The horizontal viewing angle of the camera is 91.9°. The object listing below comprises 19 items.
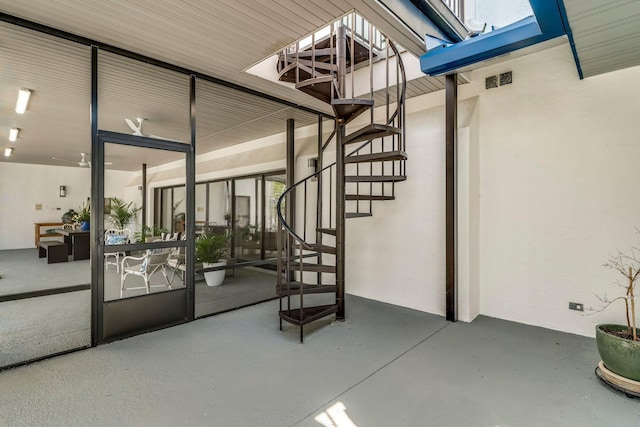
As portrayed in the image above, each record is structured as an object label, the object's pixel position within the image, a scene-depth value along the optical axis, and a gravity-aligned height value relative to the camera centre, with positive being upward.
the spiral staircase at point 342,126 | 3.36 +1.11
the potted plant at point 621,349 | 2.24 -1.01
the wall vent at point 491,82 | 3.76 +1.62
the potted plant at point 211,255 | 5.40 -0.69
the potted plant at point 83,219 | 8.48 -0.06
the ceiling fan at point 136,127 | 5.33 +1.58
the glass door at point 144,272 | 3.08 -0.75
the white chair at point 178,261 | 3.81 -0.57
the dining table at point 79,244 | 8.01 -0.70
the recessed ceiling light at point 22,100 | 4.18 +1.66
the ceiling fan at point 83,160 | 8.49 +1.68
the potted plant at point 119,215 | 6.97 +0.04
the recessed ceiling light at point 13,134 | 6.06 +1.70
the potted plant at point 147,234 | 3.82 -0.23
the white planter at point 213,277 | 5.43 -1.07
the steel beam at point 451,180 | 3.71 +0.42
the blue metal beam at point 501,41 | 2.37 +1.66
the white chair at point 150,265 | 4.16 -0.68
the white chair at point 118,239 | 3.60 -0.28
